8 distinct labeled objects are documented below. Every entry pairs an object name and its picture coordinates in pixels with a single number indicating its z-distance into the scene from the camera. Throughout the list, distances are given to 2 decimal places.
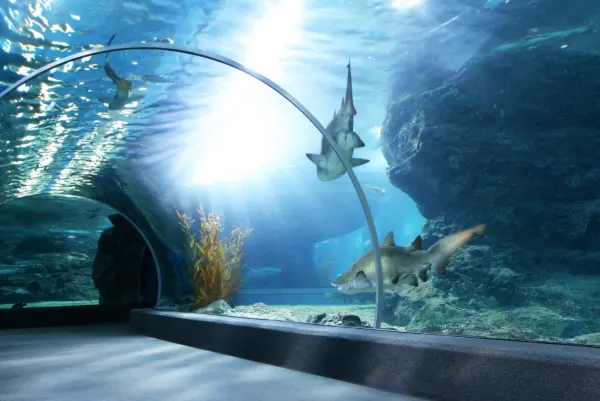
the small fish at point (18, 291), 18.66
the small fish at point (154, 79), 7.09
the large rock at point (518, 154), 12.71
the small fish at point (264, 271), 35.50
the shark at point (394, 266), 4.51
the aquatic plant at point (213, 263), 8.70
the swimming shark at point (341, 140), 6.27
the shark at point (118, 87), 6.60
